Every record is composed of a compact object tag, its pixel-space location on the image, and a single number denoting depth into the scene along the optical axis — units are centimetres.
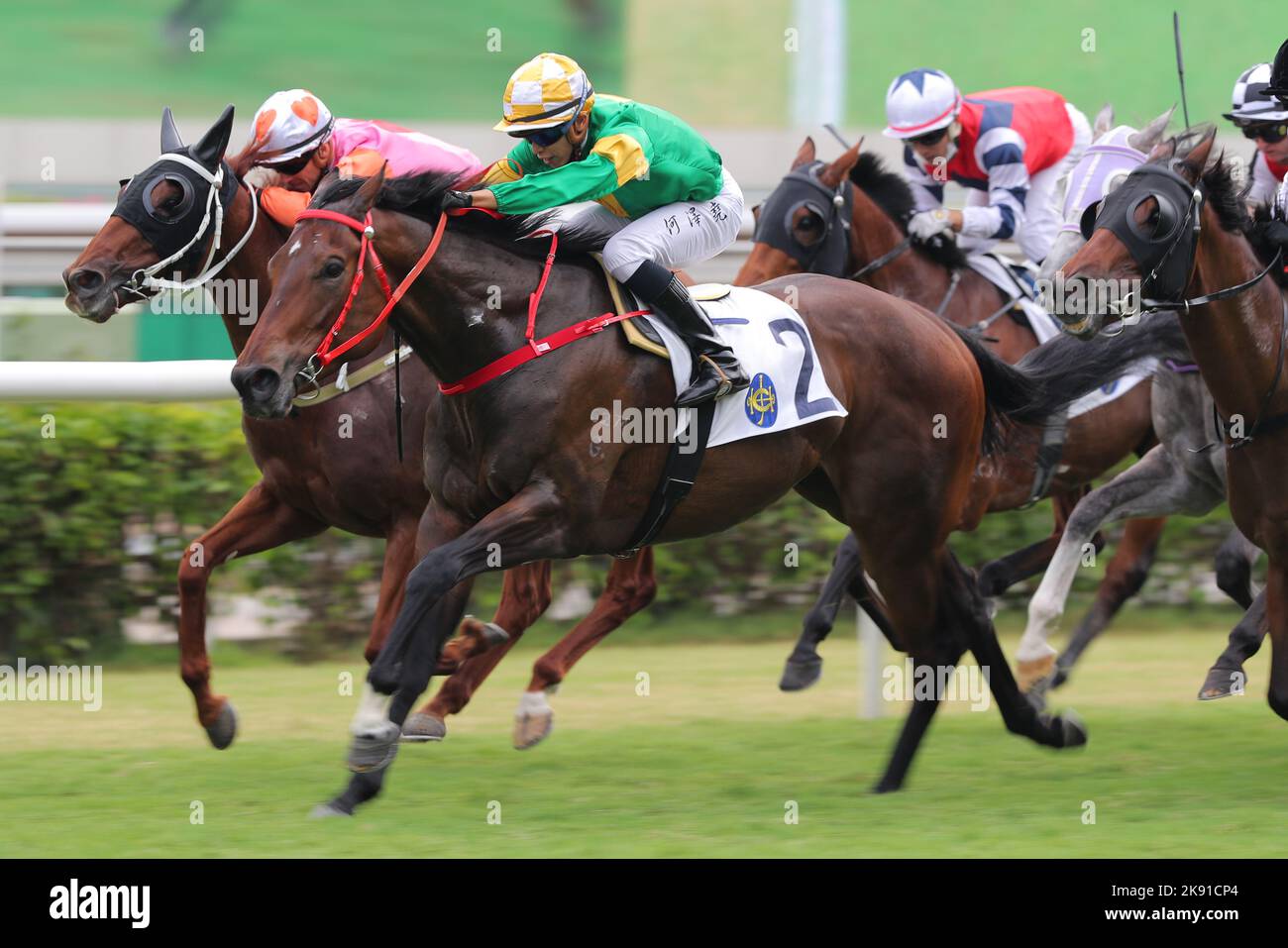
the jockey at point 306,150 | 1045
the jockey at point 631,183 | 887
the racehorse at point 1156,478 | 1177
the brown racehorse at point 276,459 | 1013
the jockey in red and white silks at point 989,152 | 1304
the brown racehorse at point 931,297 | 1265
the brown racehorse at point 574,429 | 850
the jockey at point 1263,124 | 1070
